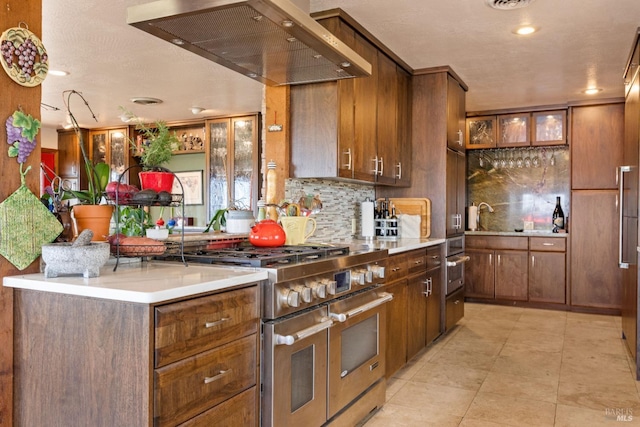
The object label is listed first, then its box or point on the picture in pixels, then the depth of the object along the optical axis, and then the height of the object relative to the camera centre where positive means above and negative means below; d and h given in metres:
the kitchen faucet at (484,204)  6.44 +0.16
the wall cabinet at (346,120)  3.16 +0.65
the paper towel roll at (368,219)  4.15 -0.01
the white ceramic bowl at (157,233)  2.17 -0.07
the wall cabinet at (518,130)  5.82 +1.06
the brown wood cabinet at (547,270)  5.62 -0.58
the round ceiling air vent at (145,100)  5.67 +1.34
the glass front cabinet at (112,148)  7.48 +1.05
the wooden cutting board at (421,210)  4.39 +0.07
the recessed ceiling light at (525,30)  3.33 +1.27
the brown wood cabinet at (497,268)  5.75 -0.58
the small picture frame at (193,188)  7.23 +0.42
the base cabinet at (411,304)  3.15 -0.61
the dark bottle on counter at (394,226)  4.16 -0.07
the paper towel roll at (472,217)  6.22 +0.01
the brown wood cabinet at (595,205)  5.45 +0.15
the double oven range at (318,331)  1.86 -0.49
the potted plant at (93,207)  1.91 +0.04
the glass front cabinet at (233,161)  6.59 +0.76
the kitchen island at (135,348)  1.40 -0.40
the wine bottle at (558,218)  5.85 +0.00
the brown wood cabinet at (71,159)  7.66 +0.90
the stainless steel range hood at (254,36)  1.84 +0.77
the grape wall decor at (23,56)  1.68 +0.55
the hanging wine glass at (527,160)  6.21 +0.72
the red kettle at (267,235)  2.57 -0.09
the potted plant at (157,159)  2.03 +0.24
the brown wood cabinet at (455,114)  4.43 +0.96
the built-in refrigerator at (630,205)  3.50 +0.10
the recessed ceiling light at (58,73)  4.54 +1.32
